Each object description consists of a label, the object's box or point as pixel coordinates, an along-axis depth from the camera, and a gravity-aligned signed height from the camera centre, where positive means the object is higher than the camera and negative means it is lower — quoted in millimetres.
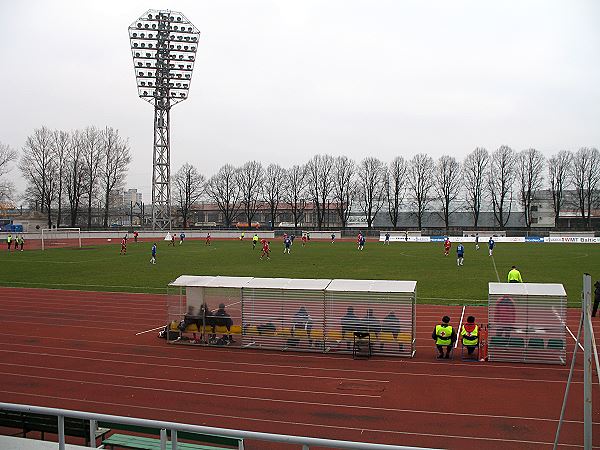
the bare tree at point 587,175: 89812 +7481
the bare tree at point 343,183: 101562 +6989
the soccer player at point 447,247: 42578 -1921
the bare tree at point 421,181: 97250 +7052
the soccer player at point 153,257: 37341 -2419
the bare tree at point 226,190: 106625 +5984
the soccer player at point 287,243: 46438 -1763
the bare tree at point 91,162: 82938 +8805
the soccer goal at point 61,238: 59938 -1852
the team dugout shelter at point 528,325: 13352 -2480
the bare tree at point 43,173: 79188 +6874
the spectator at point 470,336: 13867 -2831
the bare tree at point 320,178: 102625 +8017
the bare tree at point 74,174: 81375 +6897
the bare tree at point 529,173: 91938 +7952
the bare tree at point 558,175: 91562 +7645
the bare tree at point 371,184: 99812 +6750
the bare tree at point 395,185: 98688 +6504
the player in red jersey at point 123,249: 46638 -2311
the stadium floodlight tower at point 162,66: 66562 +18817
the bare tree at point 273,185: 105938 +6926
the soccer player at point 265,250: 42012 -2123
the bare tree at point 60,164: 80312 +8285
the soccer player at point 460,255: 34500 -2062
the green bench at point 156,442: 6854 -3096
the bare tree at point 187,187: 104625 +6547
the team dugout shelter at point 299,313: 14438 -2462
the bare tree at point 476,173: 94188 +8149
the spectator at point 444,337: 13844 -2839
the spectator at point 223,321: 15703 -2789
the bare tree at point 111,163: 84562 +8794
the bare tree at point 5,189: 70938 +4108
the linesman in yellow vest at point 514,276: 19667 -1906
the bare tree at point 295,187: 104312 +6426
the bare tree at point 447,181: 95688 +6925
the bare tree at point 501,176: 93125 +7562
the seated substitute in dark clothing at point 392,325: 14367 -2645
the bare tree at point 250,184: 106312 +7013
